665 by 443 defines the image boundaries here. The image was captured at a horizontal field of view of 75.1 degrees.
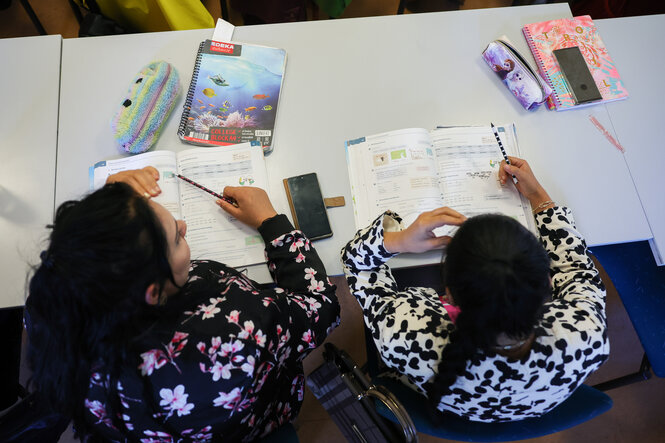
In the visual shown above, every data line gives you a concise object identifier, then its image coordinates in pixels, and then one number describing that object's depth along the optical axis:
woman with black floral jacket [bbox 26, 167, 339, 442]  0.64
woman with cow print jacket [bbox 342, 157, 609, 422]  0.67
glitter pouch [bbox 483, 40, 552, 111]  1.17
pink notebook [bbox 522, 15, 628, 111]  1.21
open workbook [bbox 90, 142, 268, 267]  1.05
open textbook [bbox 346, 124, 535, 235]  1.09
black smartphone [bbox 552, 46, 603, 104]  1.20
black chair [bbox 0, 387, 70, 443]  0.84
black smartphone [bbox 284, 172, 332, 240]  1.07
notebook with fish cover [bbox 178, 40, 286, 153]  1.15
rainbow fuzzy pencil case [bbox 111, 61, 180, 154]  1.08
